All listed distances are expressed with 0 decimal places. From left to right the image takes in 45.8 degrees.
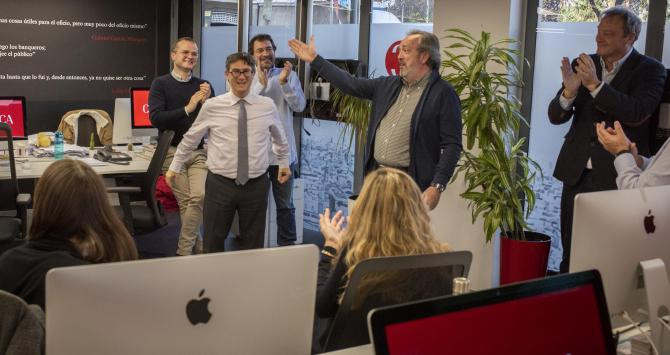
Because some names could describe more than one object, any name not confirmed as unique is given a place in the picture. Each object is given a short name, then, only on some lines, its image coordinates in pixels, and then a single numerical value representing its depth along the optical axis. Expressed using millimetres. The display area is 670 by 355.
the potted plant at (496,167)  4602
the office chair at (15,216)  4676
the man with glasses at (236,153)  4797
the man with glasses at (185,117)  5578
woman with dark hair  2275
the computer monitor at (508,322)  1174
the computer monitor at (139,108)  6480
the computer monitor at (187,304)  1388
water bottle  6030
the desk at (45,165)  5280
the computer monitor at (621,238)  2039
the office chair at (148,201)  5031
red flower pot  4598
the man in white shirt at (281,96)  5766
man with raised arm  4195
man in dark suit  4090
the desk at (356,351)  2004
